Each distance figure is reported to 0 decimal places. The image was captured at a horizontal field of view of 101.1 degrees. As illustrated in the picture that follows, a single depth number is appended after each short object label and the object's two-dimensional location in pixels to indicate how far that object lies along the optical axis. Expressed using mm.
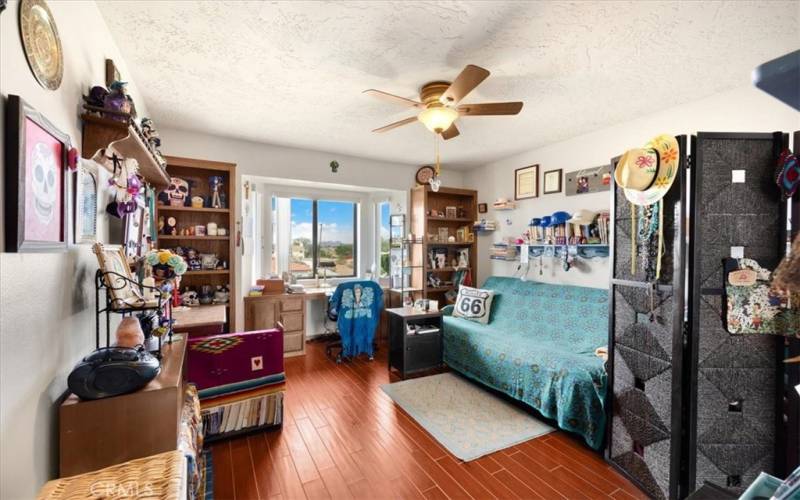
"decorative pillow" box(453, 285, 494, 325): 3701
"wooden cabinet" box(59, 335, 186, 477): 1091
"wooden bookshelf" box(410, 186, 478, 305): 4449
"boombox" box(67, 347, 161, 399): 1116
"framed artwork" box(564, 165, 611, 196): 3115
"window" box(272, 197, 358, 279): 4502
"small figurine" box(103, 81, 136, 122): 1329
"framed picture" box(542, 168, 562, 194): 3576
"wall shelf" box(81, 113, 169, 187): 1292
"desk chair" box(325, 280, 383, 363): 3670
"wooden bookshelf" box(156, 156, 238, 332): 3312
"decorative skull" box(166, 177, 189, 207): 3238
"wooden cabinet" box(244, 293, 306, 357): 3750
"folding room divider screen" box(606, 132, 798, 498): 1621
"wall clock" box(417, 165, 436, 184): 4531
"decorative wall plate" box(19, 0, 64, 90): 928
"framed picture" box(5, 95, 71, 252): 838
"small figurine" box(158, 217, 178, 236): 3278
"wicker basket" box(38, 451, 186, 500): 964
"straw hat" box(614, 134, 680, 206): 1679
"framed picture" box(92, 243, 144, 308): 1300
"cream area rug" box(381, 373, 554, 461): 2247
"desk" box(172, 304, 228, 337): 2355
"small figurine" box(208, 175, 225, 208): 3459
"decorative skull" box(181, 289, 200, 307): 3243
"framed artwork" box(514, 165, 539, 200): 3830
